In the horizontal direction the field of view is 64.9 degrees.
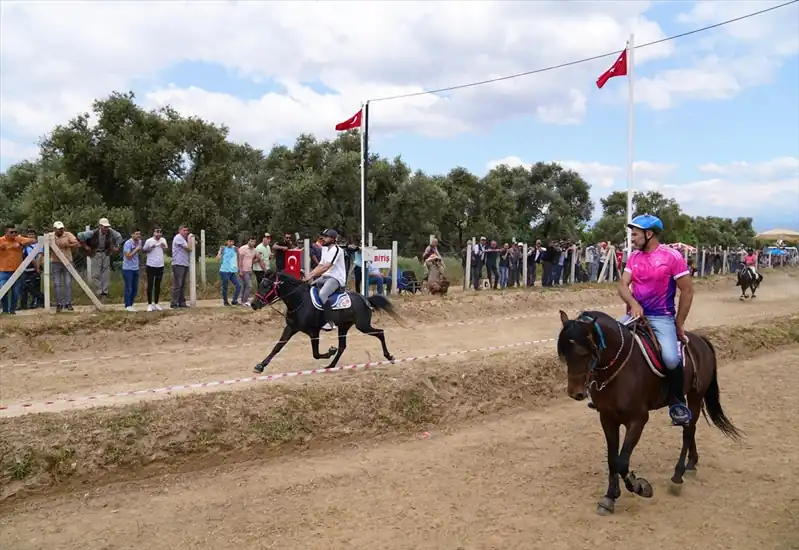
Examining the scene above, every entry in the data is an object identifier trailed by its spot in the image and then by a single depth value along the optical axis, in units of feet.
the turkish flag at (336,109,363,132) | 62.23
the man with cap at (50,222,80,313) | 46.85
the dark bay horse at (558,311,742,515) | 17.99
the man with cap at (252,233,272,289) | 56.08
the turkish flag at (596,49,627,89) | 58.95
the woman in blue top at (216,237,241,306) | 55.31
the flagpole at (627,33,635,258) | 57.88
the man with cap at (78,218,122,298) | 50.51
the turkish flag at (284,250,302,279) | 59.00
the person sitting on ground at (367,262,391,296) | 64.69
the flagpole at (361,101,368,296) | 60.34
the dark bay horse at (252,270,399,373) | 34.37
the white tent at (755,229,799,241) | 193.51
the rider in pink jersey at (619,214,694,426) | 20.10
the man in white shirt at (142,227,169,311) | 48.52
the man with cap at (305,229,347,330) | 35.17
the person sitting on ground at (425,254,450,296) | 67.25
